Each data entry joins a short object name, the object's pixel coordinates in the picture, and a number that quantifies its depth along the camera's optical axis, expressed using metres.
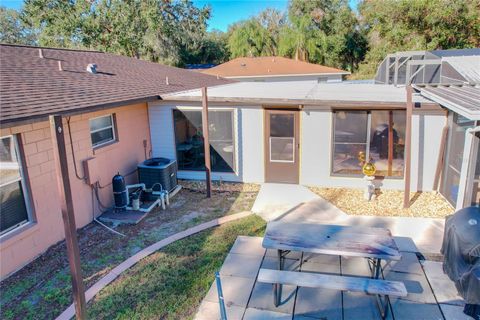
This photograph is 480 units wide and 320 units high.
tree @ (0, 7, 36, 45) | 38.72
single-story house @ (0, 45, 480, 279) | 5.29
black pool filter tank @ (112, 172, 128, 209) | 7.10
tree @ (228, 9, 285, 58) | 32.34
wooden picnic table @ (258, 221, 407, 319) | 3.65
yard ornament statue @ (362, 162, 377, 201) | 7.66
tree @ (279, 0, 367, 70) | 31.09
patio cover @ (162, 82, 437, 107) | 7.55
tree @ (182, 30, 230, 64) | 34.04
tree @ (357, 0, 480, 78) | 20.81
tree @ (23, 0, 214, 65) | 23.39
